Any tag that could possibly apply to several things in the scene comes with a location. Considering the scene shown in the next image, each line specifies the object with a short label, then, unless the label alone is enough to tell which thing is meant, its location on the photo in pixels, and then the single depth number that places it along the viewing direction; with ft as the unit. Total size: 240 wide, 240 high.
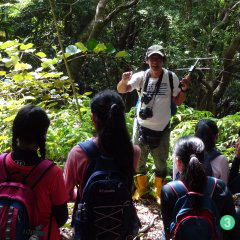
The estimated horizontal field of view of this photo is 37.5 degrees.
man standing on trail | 13.71
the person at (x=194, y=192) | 7.12
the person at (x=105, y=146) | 7.38
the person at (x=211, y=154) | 9.48
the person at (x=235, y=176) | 9.96
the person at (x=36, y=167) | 6.87
